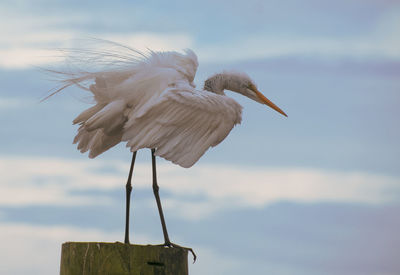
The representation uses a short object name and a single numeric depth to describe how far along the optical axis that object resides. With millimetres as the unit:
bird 13180
